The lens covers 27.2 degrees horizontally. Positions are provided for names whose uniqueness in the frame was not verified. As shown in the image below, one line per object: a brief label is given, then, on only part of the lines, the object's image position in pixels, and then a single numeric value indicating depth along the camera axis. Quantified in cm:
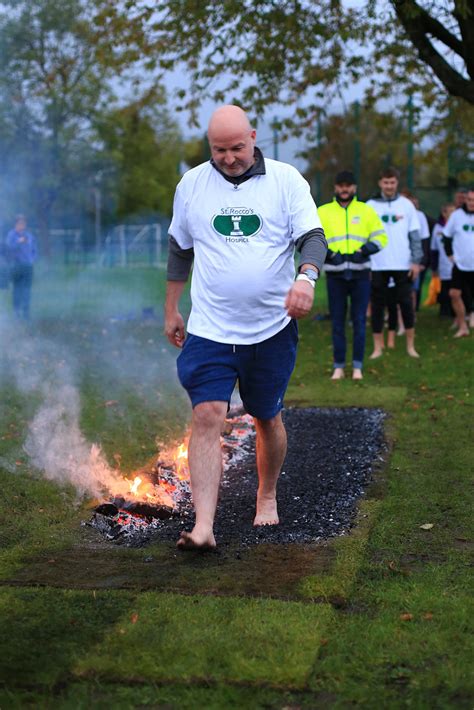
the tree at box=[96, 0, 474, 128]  1522
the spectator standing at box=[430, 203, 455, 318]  1716
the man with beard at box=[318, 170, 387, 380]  1080
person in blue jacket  1681
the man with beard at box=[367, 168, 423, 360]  1230
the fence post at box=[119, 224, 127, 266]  4586
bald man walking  495
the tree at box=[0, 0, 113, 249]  1050
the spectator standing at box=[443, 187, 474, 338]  1388
